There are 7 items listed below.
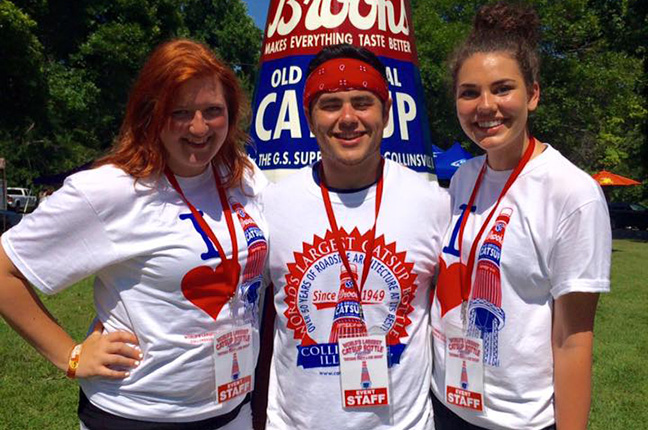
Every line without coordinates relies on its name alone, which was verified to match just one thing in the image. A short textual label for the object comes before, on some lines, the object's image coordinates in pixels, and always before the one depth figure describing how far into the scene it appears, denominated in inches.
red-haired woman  85.6
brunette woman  83.8
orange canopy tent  1072.7
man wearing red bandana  91.7
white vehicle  1322.6
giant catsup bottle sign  151.6
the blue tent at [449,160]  539.2
